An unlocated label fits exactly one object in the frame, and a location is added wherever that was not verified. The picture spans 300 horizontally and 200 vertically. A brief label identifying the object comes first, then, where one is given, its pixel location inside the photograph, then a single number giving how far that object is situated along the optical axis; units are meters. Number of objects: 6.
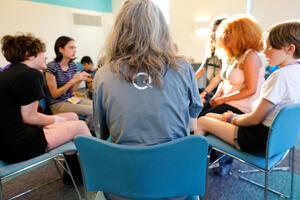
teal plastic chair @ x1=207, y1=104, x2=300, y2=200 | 1.03
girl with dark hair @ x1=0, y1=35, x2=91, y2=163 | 1.20
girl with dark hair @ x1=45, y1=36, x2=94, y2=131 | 2.16
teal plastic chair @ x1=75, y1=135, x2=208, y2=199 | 0.65
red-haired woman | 1.62
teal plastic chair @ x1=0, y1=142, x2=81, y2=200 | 1.13
